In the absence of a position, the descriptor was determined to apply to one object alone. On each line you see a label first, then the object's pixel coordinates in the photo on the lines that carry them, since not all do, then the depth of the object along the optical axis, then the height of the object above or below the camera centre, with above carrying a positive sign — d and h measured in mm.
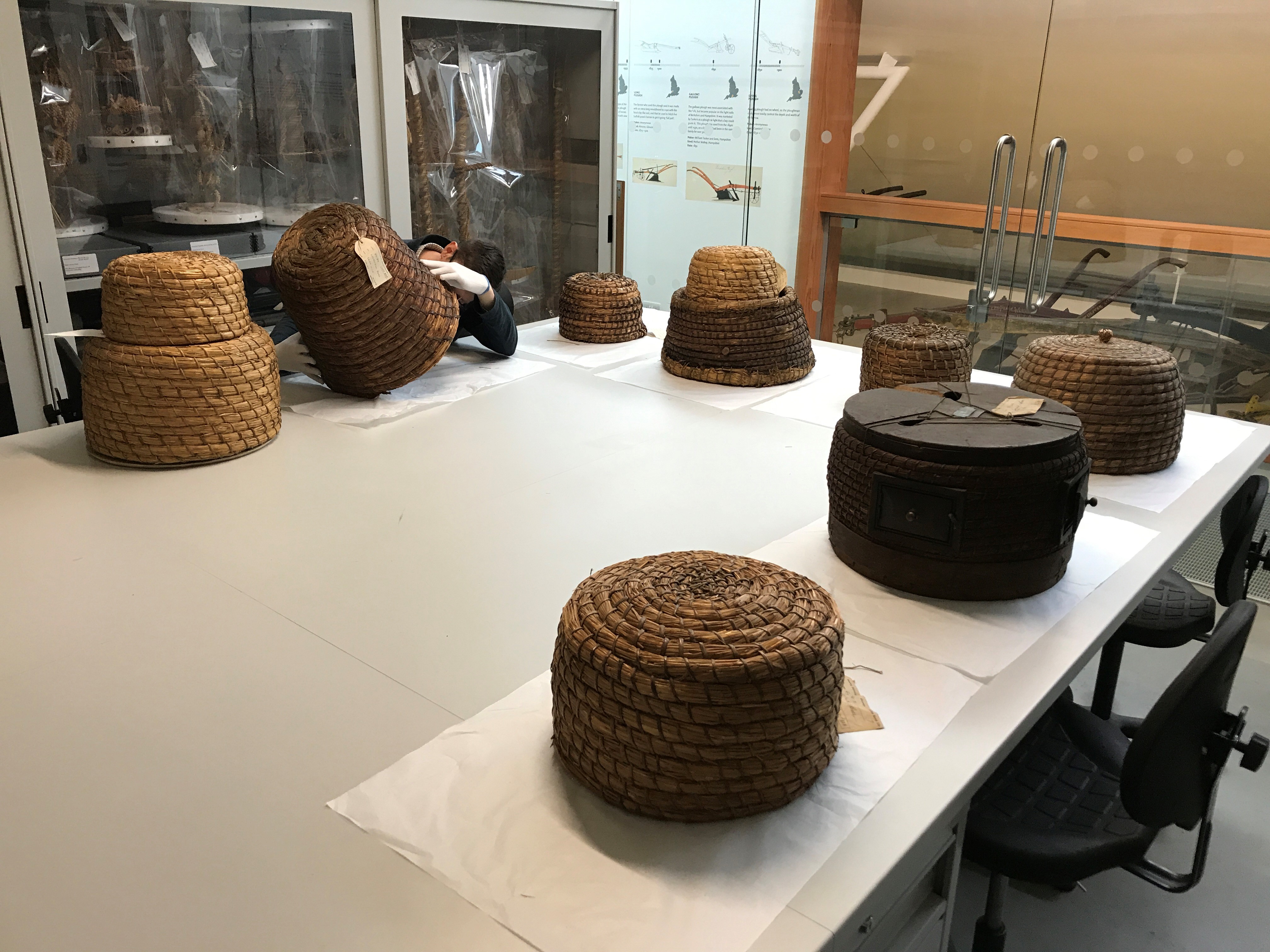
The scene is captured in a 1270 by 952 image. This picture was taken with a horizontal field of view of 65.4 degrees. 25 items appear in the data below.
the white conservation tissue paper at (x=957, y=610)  1187 -578
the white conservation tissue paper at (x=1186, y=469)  1653 -559
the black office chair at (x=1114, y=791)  1096 -810
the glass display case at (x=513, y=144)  2859 -52
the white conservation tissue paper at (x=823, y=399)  2070 -554
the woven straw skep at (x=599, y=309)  2543 -443
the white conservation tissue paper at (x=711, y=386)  2164 -549
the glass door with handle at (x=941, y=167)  3414 -110
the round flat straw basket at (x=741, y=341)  2205 -448
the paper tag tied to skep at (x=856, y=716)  1022 -577
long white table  824 -591
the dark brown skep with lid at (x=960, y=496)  1221 -432
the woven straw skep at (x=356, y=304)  1888 -339
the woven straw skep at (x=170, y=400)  1663 -454
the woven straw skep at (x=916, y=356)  1915 -409
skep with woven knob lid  1691 -420
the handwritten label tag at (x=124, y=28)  2230 +194
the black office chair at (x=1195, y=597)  1721 -787
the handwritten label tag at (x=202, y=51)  2381 +158
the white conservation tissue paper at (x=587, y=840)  793 -597
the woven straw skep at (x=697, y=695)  854 -472
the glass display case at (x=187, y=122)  2188 -5
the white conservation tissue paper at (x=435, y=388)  2006 -548
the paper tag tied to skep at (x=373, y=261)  1884 -249
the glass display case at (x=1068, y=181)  3037 -140
